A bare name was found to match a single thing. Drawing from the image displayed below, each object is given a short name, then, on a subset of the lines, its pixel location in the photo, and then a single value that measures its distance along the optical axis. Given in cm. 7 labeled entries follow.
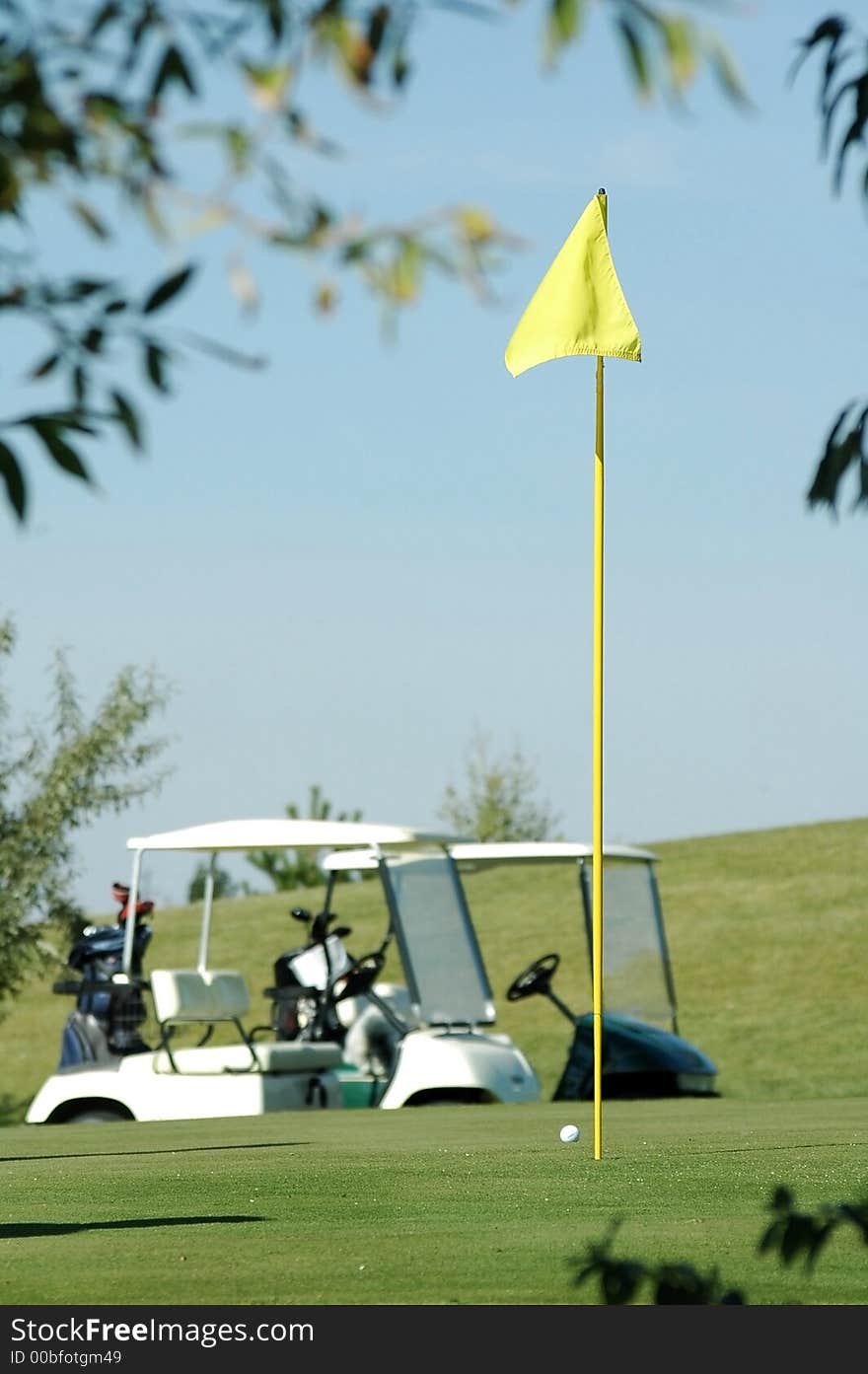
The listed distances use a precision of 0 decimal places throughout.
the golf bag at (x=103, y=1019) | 2616
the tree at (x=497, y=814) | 10637
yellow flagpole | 1787
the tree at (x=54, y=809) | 4850
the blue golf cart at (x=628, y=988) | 2872
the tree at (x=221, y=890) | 8655
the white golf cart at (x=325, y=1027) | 2548
